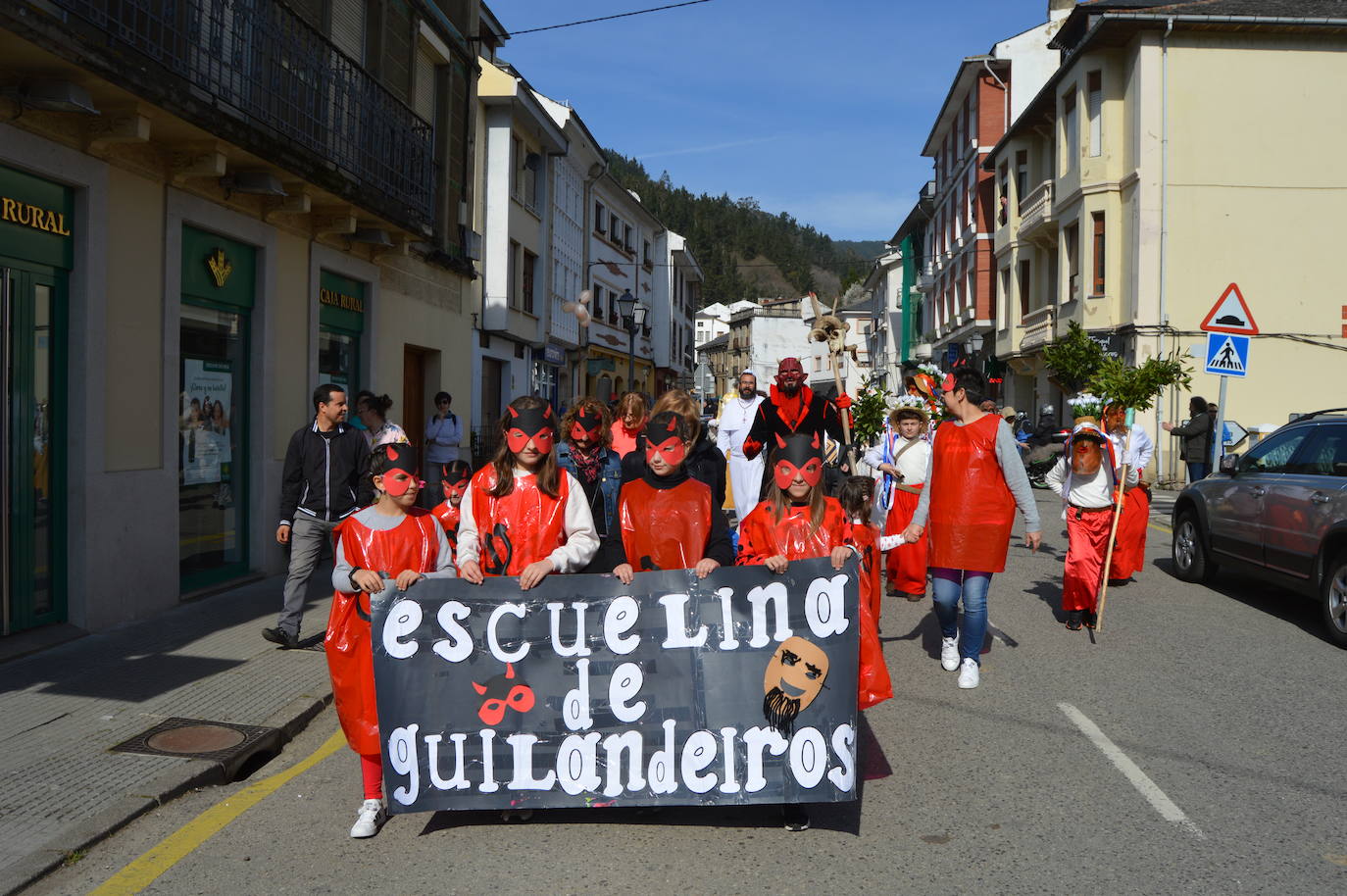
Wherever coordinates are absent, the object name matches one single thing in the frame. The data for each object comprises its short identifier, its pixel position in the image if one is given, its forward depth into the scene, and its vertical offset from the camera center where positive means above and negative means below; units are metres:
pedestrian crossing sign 13.20 +1.02
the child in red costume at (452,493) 7.40 -0.43
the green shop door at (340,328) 12.59 +1.22
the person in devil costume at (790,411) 8.02 +0.18
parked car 8.18 -0.63
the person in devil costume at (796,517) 4.84 -0.36
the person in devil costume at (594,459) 7.76 -0.19
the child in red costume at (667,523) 4.80 -0.39
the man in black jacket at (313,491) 7.66 -0.42
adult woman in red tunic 6.50 -0.40
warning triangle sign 12.79 +1.43
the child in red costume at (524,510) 4.70 -0.33
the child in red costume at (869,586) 4.49 -0.73
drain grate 5.29 -1.55
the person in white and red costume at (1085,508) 8.59 -0.58
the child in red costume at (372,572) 4.34 -0.56
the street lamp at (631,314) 25.92 +2.88
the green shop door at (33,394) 7.30 +0.23
